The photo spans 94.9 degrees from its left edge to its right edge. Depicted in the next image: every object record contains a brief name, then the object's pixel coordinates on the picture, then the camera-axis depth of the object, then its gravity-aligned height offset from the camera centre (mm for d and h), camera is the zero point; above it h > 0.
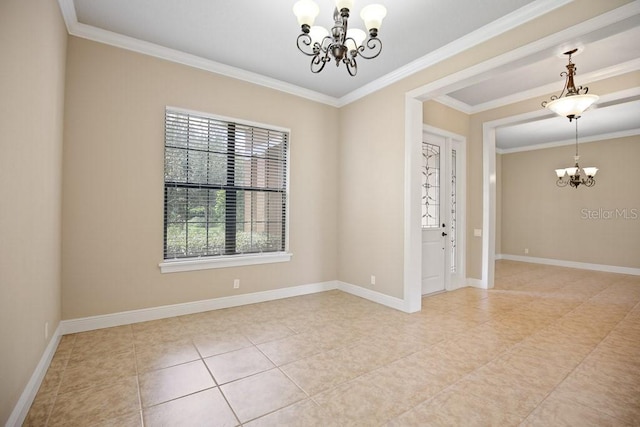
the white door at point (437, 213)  4551 +47
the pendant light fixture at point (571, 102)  3270 +1308
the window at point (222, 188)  3463 +335
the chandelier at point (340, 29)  2041 +1397
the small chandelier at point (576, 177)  6098 +907
